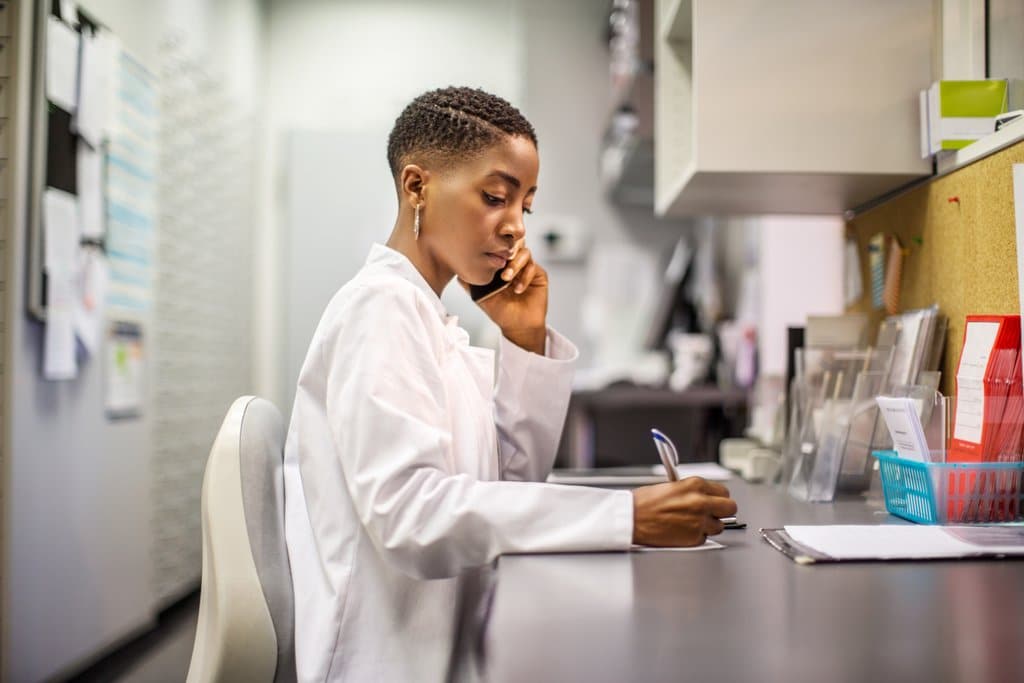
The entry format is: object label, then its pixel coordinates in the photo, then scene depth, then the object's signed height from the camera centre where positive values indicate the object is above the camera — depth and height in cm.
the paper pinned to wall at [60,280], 205 +17
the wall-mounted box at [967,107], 117 +35
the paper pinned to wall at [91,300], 222 +13
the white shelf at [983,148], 103 +28
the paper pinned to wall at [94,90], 221 +69
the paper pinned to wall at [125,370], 245 -6
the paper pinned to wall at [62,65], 204 +69
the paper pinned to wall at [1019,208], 99 +18
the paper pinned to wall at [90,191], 224 +42
